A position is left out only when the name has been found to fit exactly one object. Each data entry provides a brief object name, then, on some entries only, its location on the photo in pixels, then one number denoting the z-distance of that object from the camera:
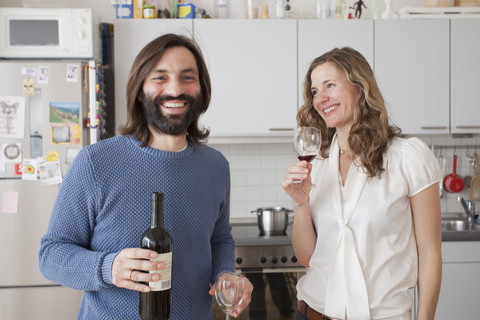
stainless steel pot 2.57
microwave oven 2.43
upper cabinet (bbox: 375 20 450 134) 2.75
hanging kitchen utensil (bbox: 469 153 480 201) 3.06
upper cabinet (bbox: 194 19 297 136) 2.71
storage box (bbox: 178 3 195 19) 2.72
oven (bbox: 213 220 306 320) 2.43
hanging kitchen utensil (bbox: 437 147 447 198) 3.09
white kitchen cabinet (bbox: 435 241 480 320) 2.53
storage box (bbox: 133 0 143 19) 2.70
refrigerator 2.36
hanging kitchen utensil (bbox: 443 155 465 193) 3.11
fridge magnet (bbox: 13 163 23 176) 2.38
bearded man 1.05
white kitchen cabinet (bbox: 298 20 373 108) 2.72
